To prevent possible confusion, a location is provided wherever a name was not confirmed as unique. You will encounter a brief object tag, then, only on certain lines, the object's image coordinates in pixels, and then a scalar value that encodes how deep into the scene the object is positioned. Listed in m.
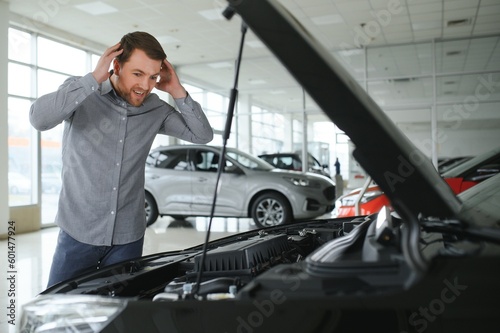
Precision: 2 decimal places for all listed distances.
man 1.57
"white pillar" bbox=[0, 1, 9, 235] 7.54
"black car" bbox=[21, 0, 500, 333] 0.84
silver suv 7.40
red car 4.73
